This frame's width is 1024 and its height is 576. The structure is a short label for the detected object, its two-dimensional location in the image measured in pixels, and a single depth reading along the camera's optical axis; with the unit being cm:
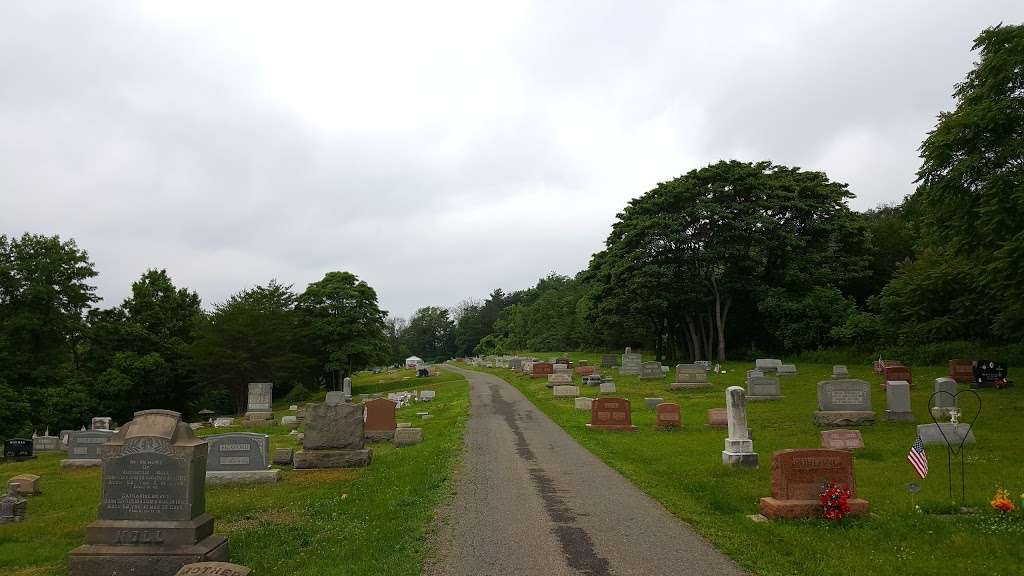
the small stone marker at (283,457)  1614
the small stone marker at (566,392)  3121
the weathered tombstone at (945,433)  1369
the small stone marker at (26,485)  1381
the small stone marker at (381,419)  2056
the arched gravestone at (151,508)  726
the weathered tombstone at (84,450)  1956
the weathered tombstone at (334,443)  1534
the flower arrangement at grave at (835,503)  858
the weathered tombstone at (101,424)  3007
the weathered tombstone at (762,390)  2372
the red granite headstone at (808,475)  898
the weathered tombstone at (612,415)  1994
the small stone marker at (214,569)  622
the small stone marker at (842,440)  1386
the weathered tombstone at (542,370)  4509
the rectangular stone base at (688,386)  2928
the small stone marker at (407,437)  1939
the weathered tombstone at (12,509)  1134
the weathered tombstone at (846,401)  1773
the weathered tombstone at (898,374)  2498
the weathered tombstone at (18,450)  2602
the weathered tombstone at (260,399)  3550
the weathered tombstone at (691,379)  2938
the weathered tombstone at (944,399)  1702
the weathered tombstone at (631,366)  3910
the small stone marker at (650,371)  3609
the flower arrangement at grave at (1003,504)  837
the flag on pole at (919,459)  944
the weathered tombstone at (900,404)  1772
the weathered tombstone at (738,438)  1306
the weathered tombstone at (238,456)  1423
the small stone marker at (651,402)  2394
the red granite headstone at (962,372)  2502
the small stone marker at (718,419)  1869
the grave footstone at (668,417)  1933
